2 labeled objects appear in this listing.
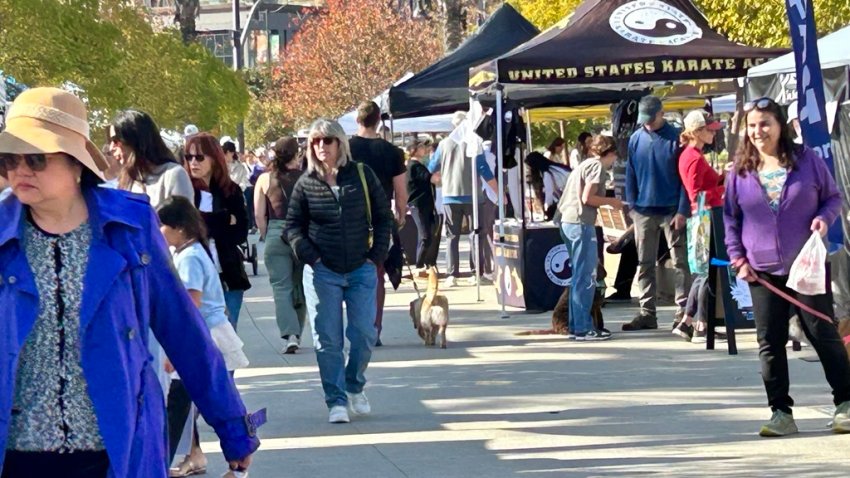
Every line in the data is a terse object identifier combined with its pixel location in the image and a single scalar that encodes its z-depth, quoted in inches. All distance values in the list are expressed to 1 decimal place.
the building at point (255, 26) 3959.2
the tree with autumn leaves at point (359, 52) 2115.5
